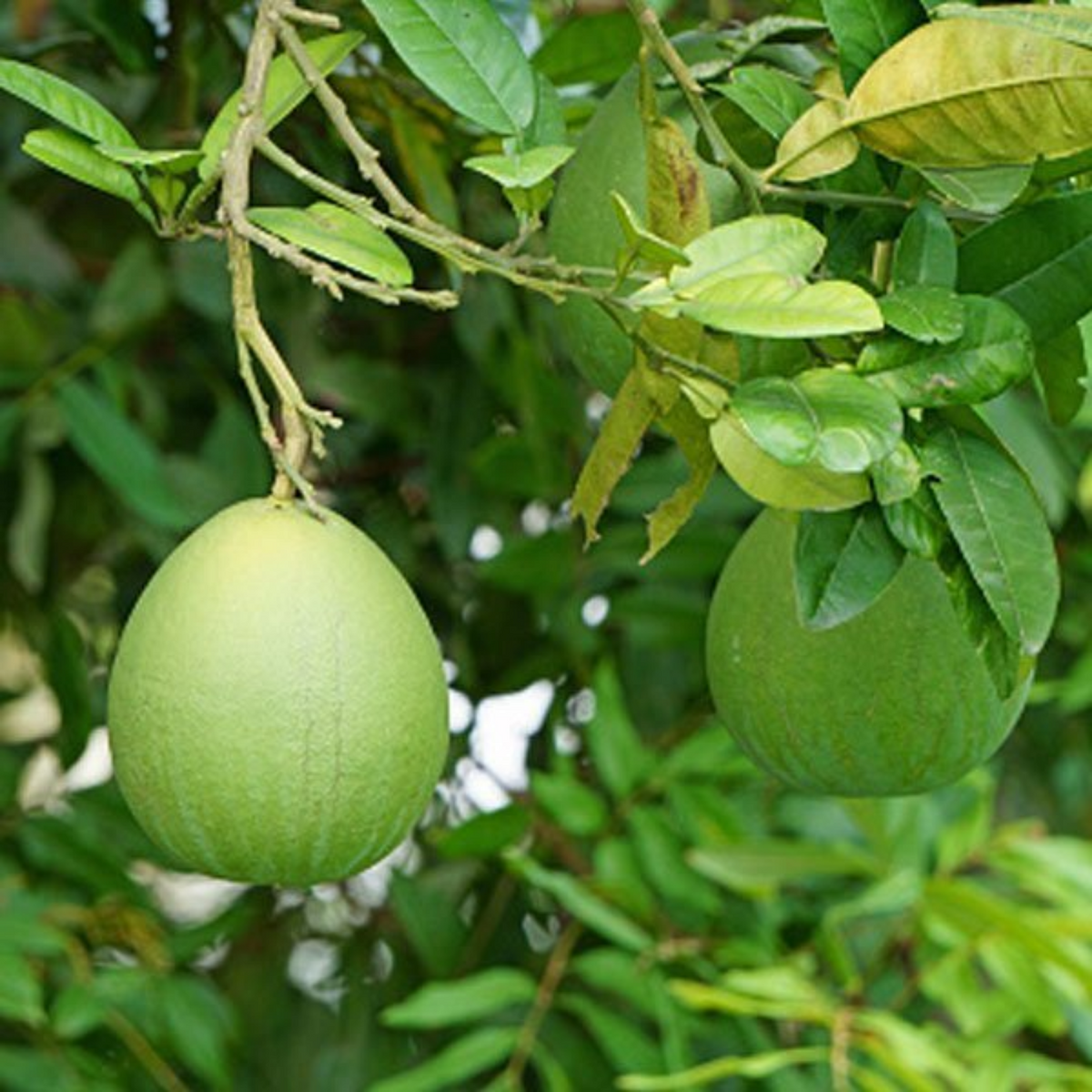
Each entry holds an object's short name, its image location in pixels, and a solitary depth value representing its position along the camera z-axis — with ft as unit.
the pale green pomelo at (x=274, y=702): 6.73
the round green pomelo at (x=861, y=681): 7.12
